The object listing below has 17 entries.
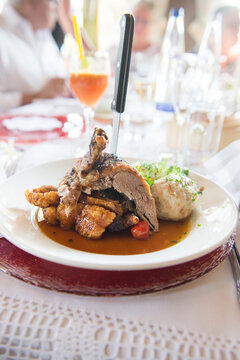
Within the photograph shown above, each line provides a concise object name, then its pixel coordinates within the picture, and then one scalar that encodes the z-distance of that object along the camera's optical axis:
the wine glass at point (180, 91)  0.66
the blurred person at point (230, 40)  1.57
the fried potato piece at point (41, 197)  0.38
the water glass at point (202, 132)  0.63
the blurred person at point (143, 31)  2.06
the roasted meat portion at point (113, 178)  0.36
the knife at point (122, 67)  0.37
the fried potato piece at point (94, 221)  0.36
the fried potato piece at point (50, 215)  0.37
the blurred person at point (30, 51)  1.29
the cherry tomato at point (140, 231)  0.36
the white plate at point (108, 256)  0.28
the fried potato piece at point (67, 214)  0.37
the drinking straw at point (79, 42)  0.58
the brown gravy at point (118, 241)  0.34
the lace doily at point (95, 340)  0.24
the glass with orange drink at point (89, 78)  0.68
